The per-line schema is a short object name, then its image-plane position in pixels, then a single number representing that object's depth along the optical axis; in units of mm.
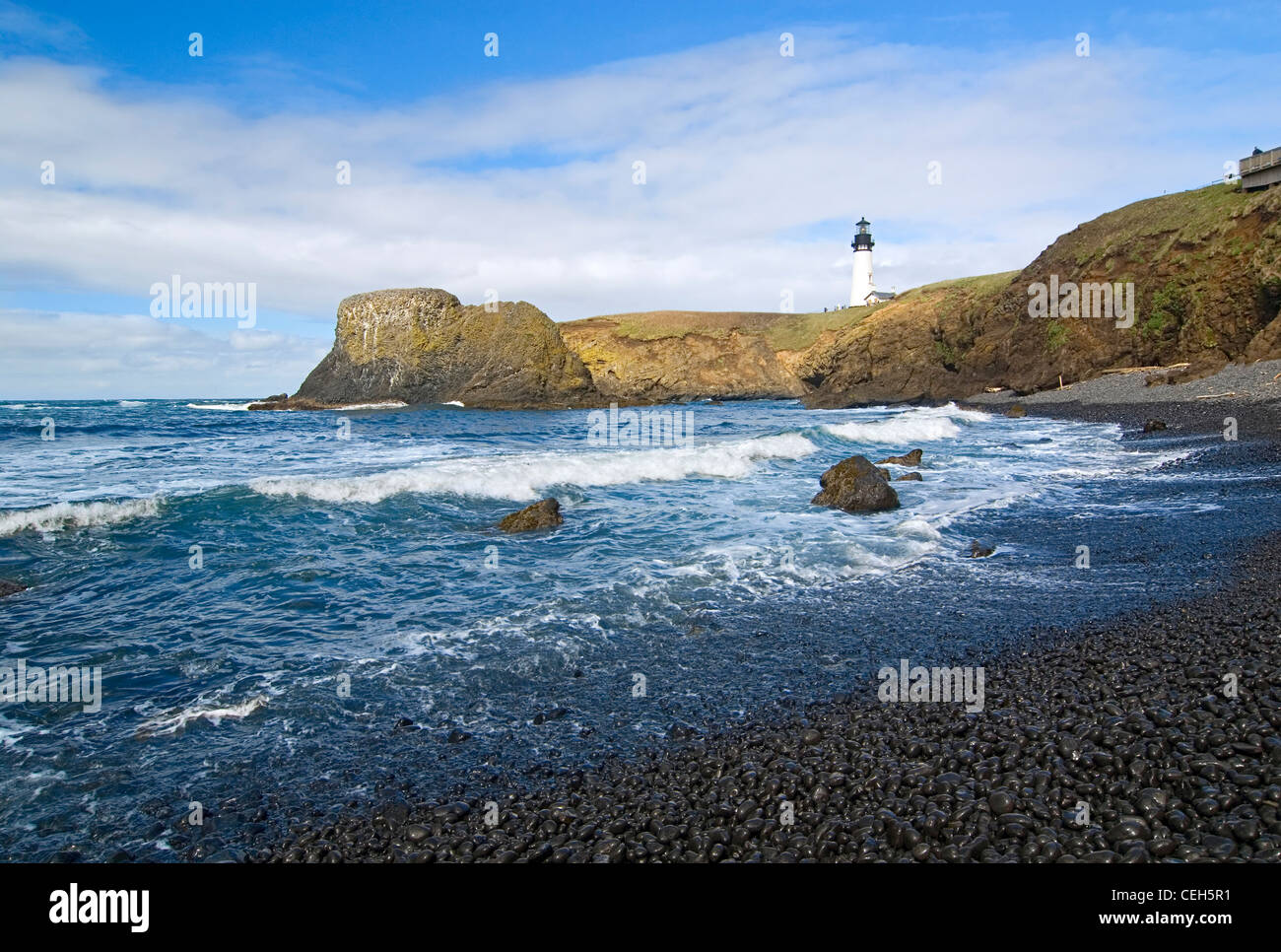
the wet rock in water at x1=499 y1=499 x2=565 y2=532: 14719
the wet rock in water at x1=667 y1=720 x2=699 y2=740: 6012
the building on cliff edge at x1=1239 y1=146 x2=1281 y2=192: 43188
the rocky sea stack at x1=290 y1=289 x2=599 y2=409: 66250
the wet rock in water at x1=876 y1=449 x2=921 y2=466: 23688
